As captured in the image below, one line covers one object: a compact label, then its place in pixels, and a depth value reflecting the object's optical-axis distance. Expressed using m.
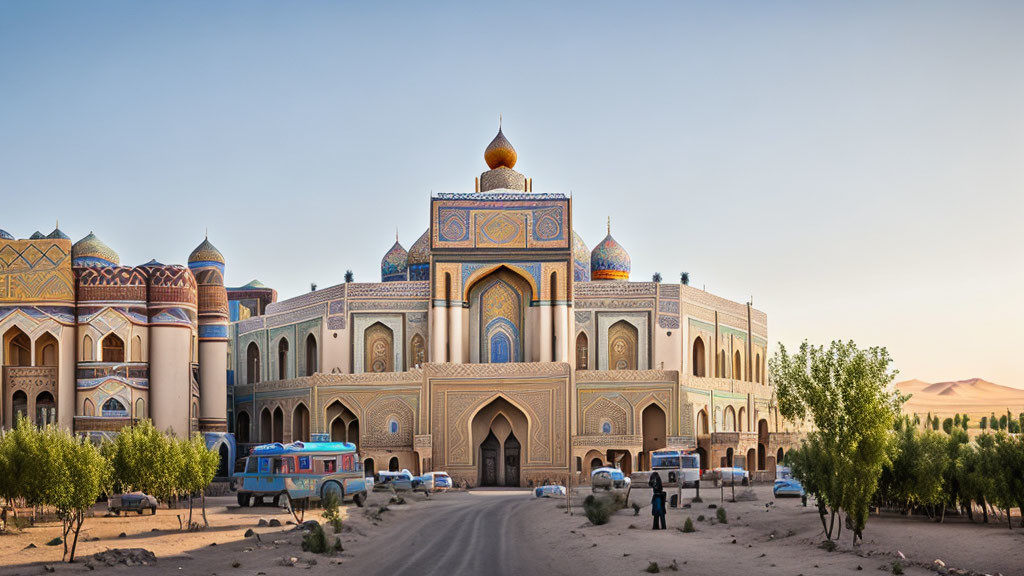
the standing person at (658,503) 24.70
